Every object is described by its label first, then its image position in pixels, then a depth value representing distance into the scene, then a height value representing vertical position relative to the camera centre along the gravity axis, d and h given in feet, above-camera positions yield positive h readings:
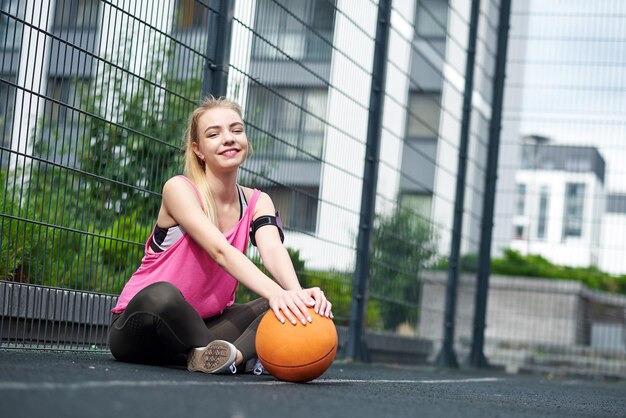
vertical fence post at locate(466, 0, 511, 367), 38.40 +4.36
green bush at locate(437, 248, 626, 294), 48.83 +2.48
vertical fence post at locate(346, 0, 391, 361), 28.32 +2.44
